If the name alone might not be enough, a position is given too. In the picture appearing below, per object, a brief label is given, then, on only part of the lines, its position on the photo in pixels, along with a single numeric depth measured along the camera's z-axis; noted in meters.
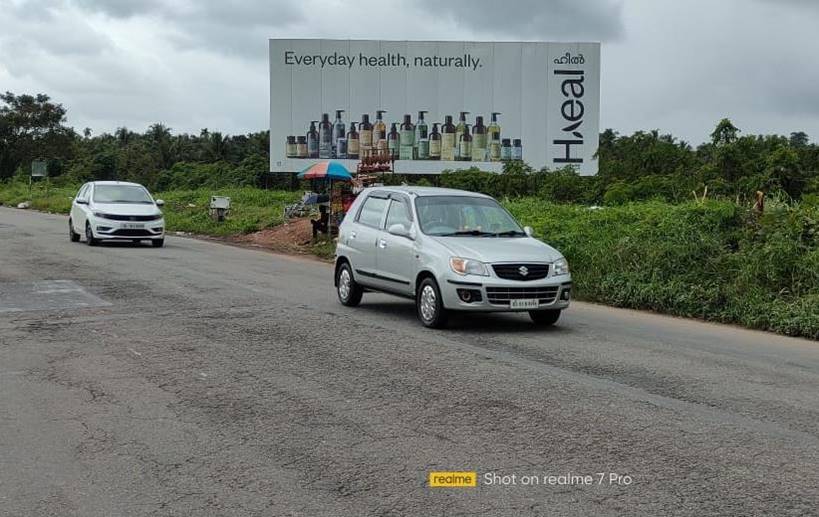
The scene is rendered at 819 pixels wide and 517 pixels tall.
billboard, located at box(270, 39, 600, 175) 36.81
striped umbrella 25.62
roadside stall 25.77
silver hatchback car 10.72
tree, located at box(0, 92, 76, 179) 76.56
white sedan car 22.72
